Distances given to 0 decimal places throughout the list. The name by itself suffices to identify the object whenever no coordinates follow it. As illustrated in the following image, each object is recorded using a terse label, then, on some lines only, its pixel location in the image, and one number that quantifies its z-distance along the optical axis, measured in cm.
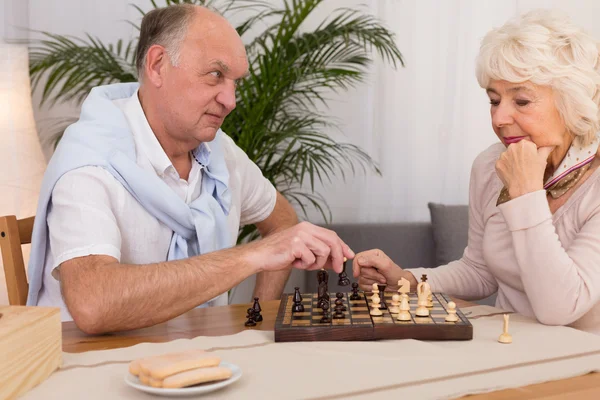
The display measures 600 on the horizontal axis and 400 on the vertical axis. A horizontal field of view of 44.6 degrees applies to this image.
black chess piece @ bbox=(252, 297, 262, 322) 168
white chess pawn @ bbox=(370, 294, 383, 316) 158
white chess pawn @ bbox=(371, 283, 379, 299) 169
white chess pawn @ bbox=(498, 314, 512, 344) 145
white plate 109
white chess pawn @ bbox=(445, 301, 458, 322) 149
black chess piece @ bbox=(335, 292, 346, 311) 162
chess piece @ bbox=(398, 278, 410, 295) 174
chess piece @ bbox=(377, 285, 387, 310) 166
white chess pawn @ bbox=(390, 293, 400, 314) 158
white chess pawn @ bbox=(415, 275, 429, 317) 155
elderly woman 173
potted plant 344
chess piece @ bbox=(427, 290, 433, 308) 164
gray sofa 400
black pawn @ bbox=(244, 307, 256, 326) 165
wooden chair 200
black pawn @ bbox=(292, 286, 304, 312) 162
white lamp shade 331
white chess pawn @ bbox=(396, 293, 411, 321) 151
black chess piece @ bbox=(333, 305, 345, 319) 156
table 118
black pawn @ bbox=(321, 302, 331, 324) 151
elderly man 163
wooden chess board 145
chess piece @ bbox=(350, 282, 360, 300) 177
